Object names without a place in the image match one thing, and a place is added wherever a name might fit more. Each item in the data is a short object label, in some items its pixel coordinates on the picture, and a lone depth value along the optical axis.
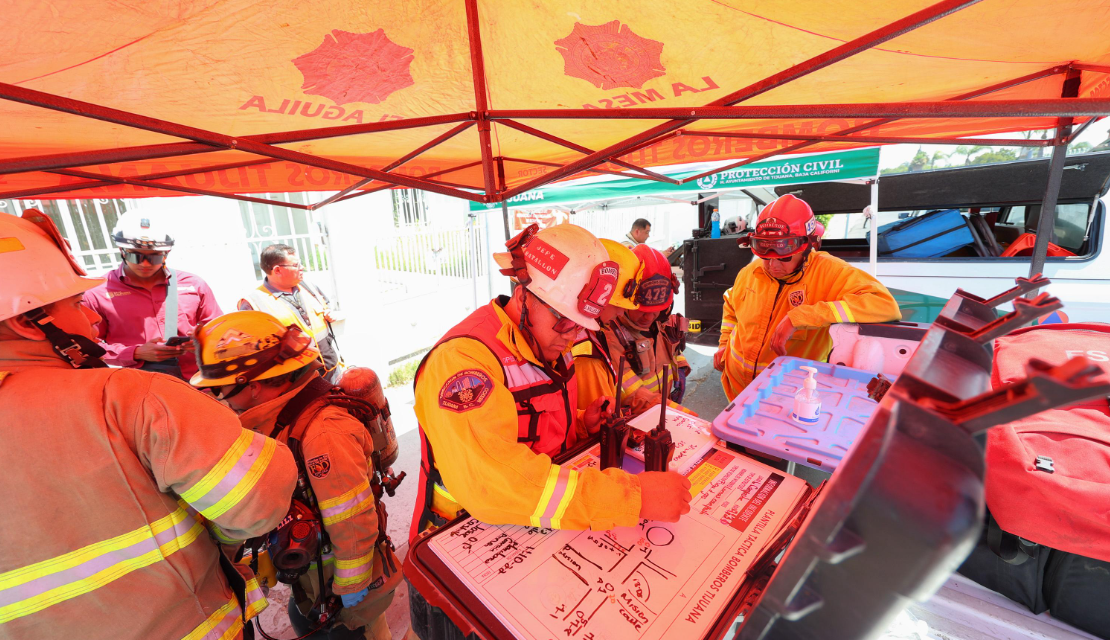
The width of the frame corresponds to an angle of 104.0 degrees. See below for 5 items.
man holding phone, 3.17
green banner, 4.37
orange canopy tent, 1.35
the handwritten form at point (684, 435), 1.82
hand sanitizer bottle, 2.10
